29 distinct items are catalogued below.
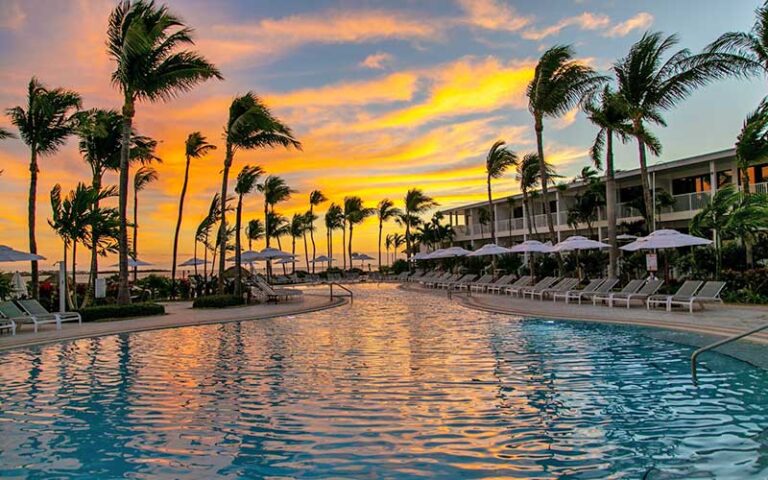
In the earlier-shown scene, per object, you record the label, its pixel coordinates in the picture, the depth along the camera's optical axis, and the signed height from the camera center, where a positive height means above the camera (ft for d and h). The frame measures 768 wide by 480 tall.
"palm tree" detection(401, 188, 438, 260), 162.20 +19.11
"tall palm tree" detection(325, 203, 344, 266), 176.24 +17.23
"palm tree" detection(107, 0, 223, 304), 51.52 +21.92
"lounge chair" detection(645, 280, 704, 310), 45.55 -3.24
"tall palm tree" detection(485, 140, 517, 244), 99.30 +19.61
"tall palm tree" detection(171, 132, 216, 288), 88.58 +21.03
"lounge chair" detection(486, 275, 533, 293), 73.06 -2.97
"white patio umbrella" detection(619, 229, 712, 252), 49.06 +1.57
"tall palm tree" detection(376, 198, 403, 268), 175.32 +19.17
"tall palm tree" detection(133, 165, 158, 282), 99.40 +18.08
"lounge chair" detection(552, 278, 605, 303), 57.13 -3.32
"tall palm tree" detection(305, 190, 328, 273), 161.27 +21.96
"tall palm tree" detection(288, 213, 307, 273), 170.91 +15.35
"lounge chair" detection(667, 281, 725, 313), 43.34 -3.38
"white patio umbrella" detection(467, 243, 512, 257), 81.39 +2.15
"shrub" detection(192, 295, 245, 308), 62.18 -3.13
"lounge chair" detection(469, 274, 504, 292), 79.77 -2.86
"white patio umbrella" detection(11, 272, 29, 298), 59.98 -0.32
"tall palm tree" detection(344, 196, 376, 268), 171.42 +19.20
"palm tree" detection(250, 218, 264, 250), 156.76 +12.92
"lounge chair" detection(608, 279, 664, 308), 48.95 -3.28
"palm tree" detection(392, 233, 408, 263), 188.34 +9.61
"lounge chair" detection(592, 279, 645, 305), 52.03 -3.12
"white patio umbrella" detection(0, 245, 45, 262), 46.01 +2.44
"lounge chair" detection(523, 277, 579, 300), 61.36 -3.09
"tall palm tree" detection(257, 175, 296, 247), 124.60 +19.52
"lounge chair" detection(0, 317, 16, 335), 40.55 -3.13
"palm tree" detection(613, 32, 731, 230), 57.06 +19.72
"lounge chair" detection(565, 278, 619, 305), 54.75 -3.14
